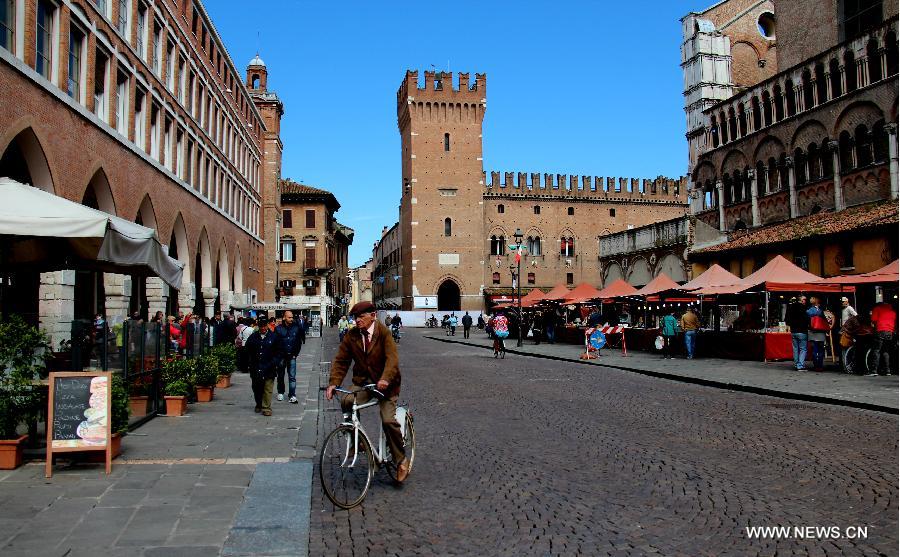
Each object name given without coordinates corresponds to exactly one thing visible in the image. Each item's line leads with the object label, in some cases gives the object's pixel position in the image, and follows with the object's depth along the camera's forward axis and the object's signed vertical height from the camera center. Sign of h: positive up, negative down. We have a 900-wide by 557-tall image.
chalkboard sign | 6.90 -0.82
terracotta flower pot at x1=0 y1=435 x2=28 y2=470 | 6.91 -1.18
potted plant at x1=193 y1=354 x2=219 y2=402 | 12.88 -0.98
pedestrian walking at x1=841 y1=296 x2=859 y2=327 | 16.52 -0.12
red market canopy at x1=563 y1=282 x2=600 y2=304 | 34.66 +0.82
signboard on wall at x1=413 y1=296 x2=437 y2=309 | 68.50 +1.19
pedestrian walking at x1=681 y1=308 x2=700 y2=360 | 22.70 -0.59
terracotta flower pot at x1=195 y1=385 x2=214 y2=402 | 13.02 -1.27
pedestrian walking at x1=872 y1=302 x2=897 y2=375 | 15.62 -0.59
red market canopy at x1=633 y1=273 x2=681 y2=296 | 27.66 +0.90
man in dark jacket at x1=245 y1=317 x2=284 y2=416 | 11.41 -0.74
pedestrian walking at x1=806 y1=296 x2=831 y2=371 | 17.64 -0.55
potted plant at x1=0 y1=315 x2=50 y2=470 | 6.96 -0.53
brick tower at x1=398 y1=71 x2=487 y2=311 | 68.75 +11.46
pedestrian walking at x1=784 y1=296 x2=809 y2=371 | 17.50 -0.52
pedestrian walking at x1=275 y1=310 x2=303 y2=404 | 12.89 -0.53
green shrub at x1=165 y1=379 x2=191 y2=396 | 10.91 -0.97
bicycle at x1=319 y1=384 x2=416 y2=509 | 5.85 -1.17
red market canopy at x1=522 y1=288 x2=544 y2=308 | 41.69 +0.81
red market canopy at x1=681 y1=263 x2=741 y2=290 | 24.59 +0.99
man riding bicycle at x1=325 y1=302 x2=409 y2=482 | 6.21 -0.40
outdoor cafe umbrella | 7.61 +0.98
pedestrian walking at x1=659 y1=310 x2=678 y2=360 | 23.02 -0.62
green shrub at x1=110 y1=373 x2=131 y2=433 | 7.50 -0.87
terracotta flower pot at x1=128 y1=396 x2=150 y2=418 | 10.11 -1.13
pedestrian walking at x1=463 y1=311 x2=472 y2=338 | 44.92 -0.52
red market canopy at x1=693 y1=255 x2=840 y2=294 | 21.30 +0.79
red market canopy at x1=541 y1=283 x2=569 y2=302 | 39.12 +0.94
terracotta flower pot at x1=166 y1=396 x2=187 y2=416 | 10.92 -1.22
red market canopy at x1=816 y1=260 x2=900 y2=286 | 18.84 +0.73
